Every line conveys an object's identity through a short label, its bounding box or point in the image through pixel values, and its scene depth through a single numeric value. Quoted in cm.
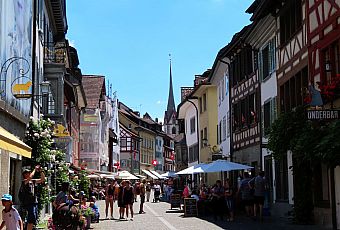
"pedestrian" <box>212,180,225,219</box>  2519
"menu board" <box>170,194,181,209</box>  3628
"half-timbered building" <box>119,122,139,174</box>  10344
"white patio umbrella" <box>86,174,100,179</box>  5537
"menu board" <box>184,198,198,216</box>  2775
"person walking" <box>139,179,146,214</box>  3287
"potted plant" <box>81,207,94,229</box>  1924
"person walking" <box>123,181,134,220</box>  2700
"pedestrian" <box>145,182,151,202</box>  5876
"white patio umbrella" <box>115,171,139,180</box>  4739
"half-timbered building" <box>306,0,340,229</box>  1804
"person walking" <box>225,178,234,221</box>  2443
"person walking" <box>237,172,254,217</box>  2479
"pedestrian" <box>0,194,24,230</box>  1107
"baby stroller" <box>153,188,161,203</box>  5228
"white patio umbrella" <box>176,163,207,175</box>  3172
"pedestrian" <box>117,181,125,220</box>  2698
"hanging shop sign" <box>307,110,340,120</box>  1631
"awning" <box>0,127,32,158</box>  1049
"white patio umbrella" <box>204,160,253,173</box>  2864
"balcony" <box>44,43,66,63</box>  2822
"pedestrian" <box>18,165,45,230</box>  1559
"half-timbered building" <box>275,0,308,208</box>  2178
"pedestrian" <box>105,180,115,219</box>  2919
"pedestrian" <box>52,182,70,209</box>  1600
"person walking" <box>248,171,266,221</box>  2289
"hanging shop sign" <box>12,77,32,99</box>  1672
